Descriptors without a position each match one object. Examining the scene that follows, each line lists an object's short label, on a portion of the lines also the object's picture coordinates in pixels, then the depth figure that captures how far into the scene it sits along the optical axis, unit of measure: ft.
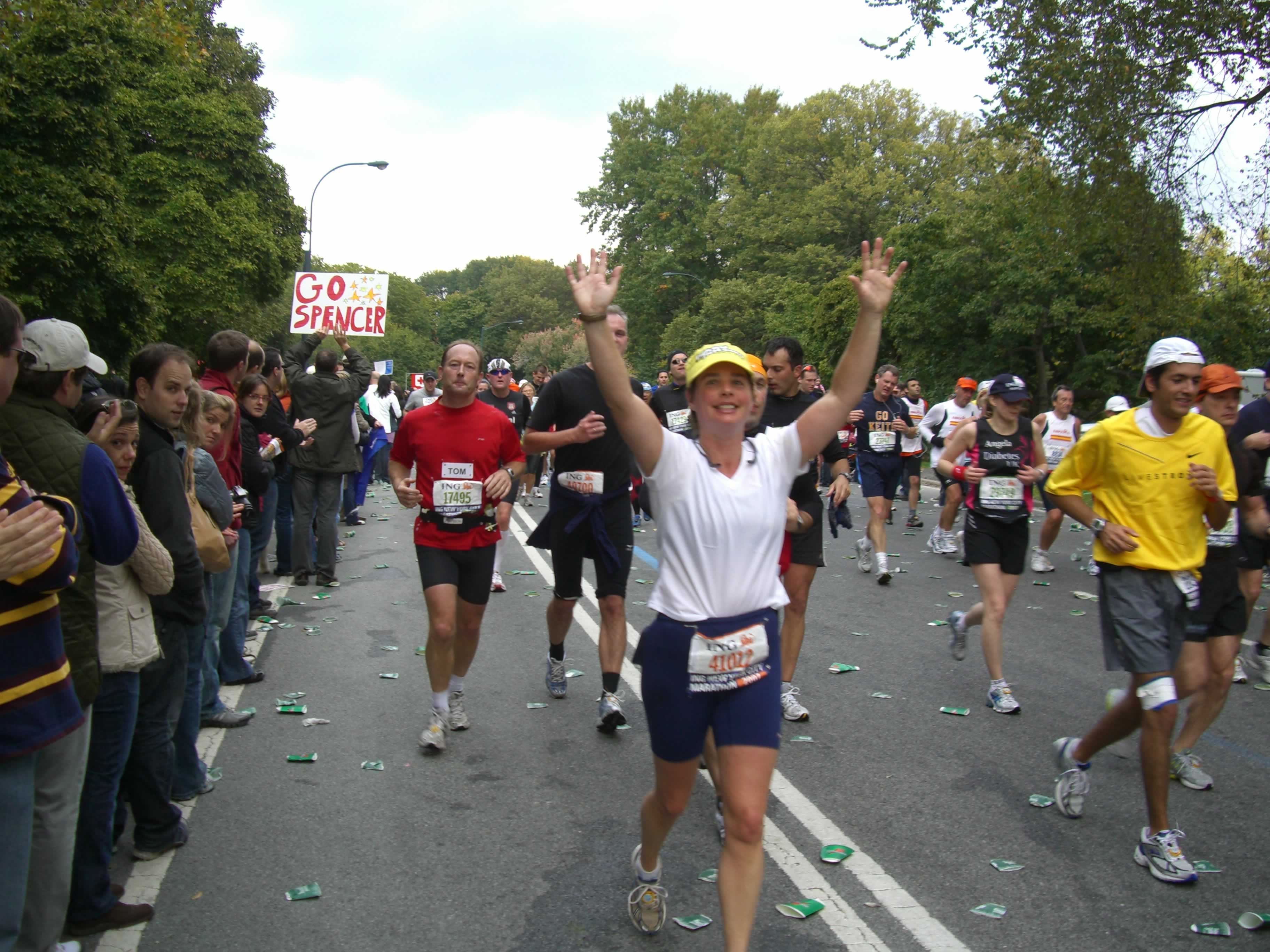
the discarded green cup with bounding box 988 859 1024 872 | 14.20
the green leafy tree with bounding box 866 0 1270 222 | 47.09
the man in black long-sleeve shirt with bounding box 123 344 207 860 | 13.89
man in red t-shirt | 19.11
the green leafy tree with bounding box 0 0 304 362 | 64.80
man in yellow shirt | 15.11
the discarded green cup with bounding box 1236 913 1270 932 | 12.65
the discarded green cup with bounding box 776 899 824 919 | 13.03
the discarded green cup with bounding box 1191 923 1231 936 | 12.50
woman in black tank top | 21.63
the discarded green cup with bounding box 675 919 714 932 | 12.74
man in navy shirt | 37.73
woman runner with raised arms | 11.04
